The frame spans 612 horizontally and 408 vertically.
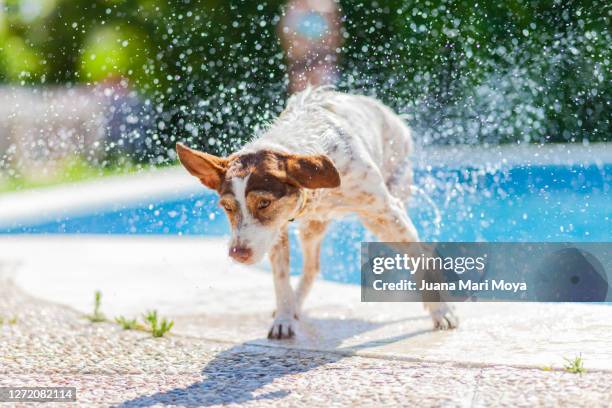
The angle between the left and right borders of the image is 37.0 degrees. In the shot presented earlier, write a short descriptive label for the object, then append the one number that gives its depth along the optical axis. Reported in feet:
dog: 12.98
